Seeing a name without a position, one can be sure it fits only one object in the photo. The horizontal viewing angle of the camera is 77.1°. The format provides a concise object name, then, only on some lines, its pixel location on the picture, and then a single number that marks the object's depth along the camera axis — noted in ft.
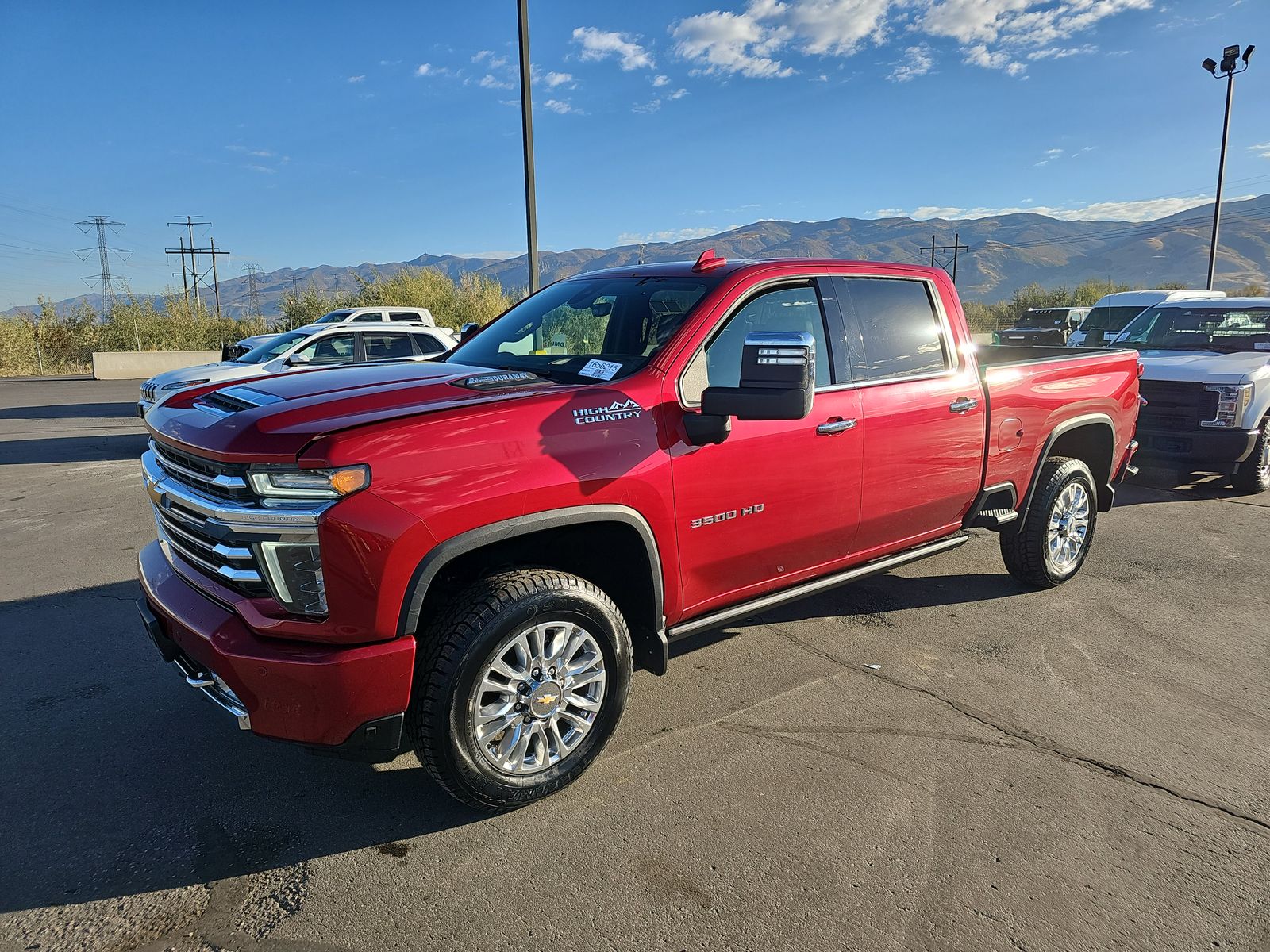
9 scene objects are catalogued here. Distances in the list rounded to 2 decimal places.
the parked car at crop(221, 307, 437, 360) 50.27
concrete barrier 92.63
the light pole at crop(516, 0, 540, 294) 37.09
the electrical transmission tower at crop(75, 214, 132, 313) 114.11
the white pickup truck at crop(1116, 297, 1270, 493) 25.11
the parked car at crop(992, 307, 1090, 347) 54.13
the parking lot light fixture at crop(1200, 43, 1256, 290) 81.25
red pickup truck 8.16
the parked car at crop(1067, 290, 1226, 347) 45.06
